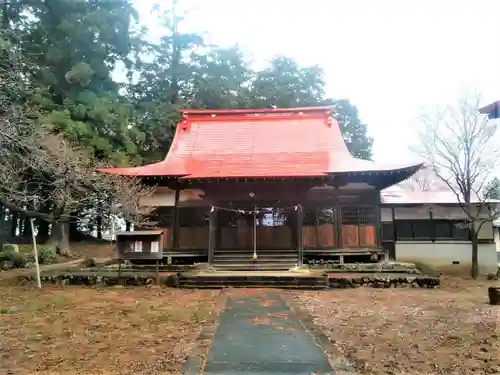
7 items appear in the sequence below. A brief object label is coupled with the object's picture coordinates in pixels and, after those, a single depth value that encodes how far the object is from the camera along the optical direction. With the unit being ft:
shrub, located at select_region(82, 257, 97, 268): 55.93
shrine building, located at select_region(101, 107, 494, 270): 51.96
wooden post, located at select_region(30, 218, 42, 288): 41.00
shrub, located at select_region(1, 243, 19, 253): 63.38
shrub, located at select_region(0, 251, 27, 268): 61.36
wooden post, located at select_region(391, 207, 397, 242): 60.13
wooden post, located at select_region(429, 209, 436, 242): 59.21
